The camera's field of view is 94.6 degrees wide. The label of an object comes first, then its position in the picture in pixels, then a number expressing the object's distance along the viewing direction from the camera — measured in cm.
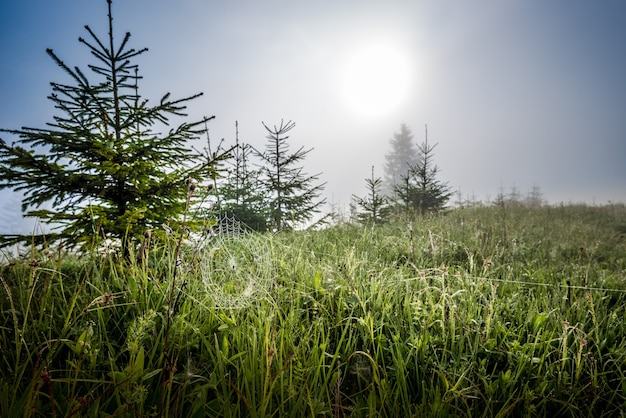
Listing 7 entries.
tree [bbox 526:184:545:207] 4512
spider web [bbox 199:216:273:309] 243
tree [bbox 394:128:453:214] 1259
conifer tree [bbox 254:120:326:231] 853
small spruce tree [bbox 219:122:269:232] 773
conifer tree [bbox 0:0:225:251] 360
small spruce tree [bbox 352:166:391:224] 1059
